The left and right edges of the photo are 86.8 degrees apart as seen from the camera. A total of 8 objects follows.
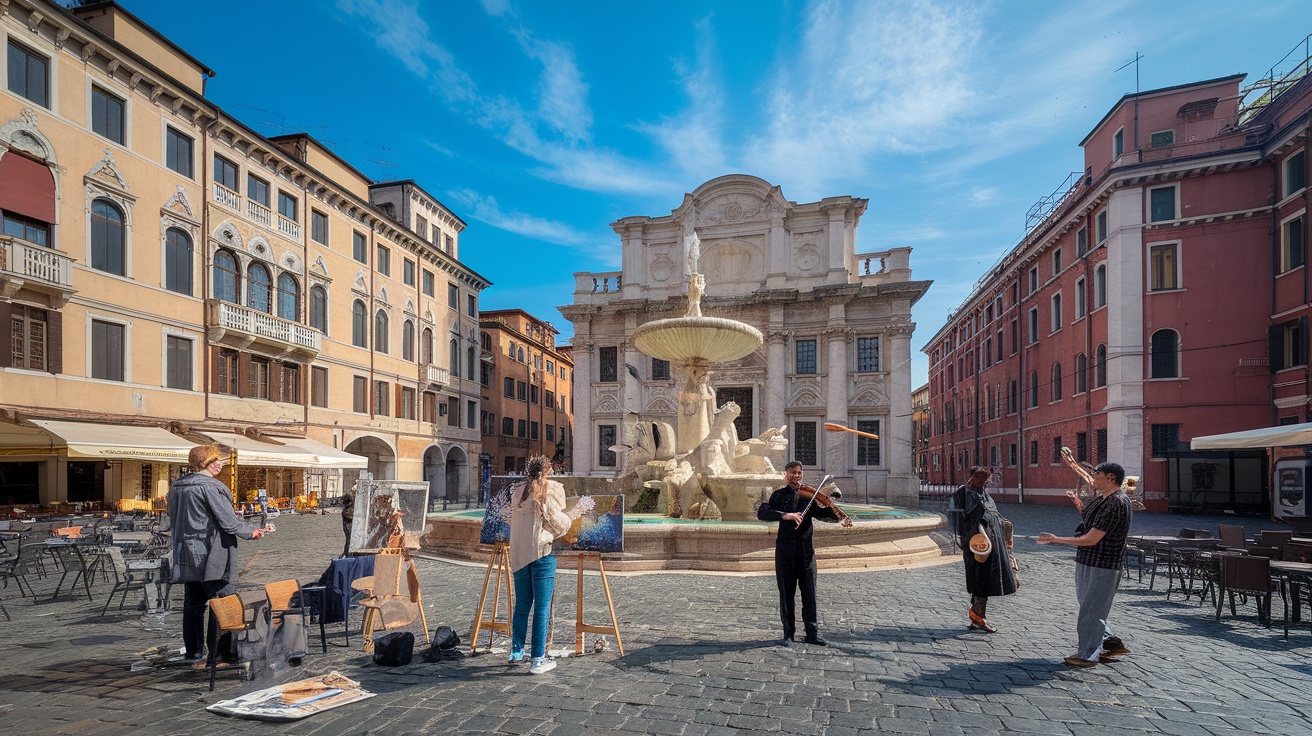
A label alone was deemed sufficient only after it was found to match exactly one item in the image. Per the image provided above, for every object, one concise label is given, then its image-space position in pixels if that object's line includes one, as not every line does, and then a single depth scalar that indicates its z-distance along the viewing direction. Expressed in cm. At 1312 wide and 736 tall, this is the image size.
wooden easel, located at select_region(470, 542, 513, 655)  598
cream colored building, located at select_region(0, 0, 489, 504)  1730
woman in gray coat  519
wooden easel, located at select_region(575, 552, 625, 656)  589
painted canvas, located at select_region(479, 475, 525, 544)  611
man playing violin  615
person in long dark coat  655
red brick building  2345
